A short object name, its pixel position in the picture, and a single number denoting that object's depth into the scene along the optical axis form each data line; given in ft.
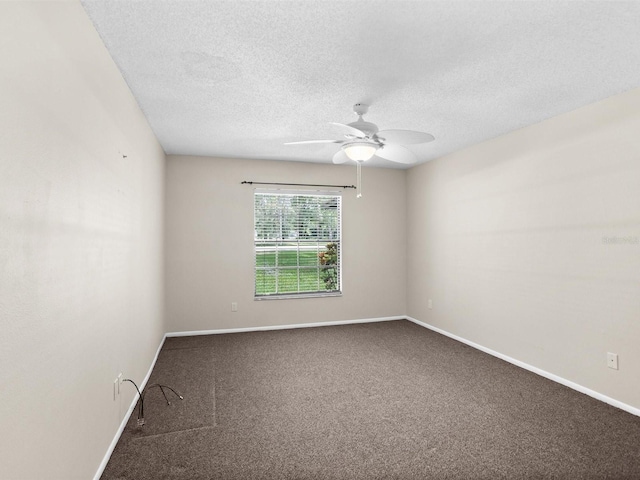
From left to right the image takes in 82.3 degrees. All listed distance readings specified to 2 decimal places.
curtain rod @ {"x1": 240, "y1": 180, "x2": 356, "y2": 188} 16.37
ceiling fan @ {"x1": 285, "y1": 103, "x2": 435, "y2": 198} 8.73
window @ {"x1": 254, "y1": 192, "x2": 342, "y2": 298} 16.88
